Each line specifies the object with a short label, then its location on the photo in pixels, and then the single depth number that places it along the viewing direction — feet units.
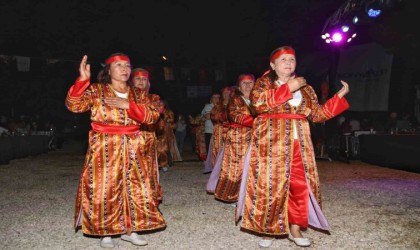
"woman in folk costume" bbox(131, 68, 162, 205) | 16.89
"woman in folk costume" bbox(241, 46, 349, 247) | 12.12
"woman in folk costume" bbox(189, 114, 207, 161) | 38.70
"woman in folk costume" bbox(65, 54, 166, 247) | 11.64
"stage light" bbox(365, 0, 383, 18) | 27.32
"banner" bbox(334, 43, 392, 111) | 42.73
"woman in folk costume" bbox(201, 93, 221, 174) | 32.98
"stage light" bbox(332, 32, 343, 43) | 36.56
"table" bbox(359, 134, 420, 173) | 29.25
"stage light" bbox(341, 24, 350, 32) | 34.98
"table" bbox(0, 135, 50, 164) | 36.52
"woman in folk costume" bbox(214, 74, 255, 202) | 18.19
